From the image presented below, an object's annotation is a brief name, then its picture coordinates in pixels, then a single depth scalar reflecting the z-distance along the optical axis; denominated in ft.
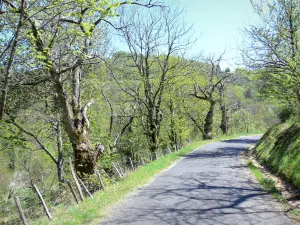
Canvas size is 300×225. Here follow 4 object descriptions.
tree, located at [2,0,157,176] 27.86
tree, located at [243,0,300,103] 47.88
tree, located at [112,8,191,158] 81.61
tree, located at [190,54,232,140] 122.31
